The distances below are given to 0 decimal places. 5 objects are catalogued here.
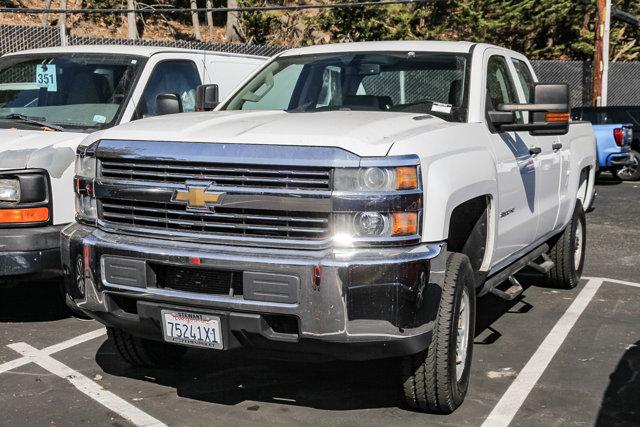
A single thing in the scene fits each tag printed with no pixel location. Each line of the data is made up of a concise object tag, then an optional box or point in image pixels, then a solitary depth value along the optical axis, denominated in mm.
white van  6320
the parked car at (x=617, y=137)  18438
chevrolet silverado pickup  4391
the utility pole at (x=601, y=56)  23947
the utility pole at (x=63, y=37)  14664
